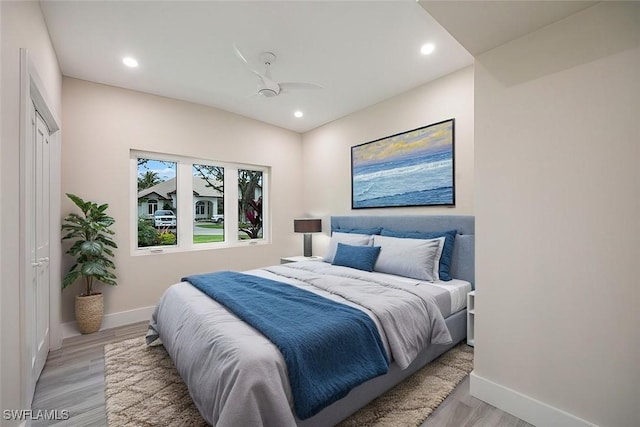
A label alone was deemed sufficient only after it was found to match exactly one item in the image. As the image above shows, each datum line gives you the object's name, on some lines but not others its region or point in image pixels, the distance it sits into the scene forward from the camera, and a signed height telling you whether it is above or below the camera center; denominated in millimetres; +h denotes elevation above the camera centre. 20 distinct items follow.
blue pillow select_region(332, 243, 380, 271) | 3198 -497
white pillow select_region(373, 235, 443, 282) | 2838 -461
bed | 1371 -705
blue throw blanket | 1416 -704
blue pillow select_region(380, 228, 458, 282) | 2909 -359
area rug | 1756 -1259
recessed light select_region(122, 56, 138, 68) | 2833 +1530
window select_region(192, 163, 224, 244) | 4211 +163
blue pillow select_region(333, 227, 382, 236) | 3739 -232
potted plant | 2945 -449
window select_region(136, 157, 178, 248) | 3758 +165
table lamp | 4559 -197
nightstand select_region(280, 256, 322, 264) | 4386 -707
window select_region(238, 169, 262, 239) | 4678 +162
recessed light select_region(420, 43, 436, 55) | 2638 +1549
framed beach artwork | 3252 +562
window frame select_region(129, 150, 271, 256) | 3664 +138
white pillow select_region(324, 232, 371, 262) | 3587 -350
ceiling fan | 2535 +1157
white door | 1991 -235
